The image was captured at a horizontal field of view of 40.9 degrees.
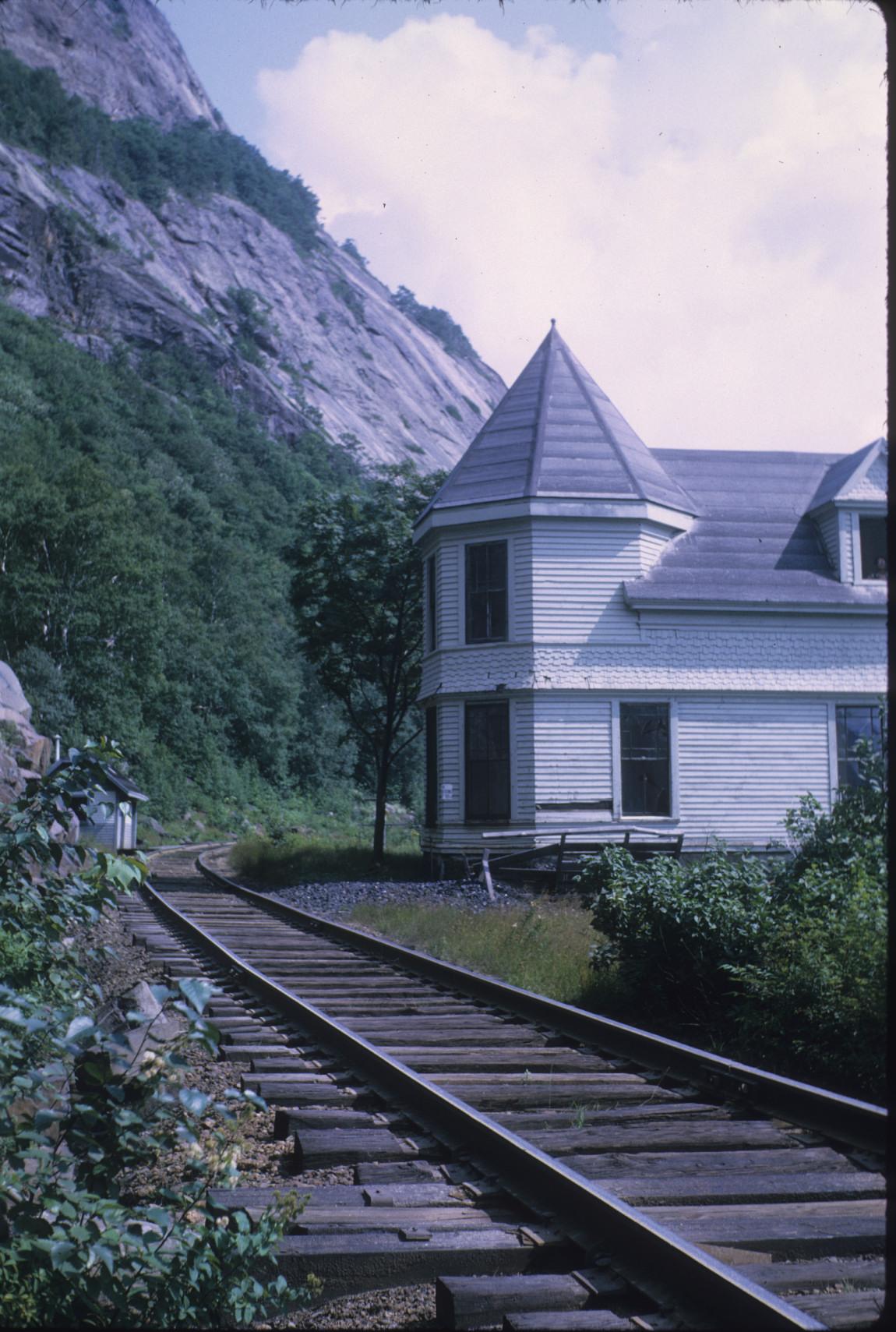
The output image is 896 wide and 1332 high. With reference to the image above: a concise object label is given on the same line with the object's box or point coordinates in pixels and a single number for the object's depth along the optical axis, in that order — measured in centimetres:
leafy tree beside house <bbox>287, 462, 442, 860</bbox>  2916
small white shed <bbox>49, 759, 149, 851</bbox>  2919
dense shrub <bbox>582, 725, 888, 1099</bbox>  688
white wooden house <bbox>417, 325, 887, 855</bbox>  2130
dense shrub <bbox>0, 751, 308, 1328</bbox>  312
